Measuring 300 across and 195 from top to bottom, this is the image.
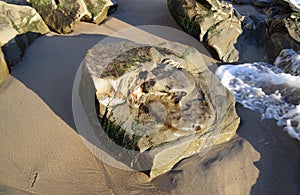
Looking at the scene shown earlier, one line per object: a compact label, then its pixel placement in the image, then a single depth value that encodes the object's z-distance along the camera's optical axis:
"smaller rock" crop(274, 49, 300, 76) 4.17
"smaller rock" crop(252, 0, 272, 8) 6.42
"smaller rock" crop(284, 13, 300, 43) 4.50
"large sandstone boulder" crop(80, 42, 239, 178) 2.58
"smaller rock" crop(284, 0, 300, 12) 4.85
